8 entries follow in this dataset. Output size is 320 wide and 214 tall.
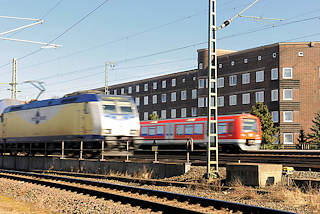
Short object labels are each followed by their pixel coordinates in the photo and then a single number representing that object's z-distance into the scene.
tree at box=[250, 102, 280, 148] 47.34
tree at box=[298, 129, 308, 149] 49.33
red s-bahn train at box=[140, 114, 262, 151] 31.56
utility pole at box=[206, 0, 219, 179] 15.21
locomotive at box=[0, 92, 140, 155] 22.84
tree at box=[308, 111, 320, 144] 46.87
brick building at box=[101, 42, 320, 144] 53.44
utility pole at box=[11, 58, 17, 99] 36.92
